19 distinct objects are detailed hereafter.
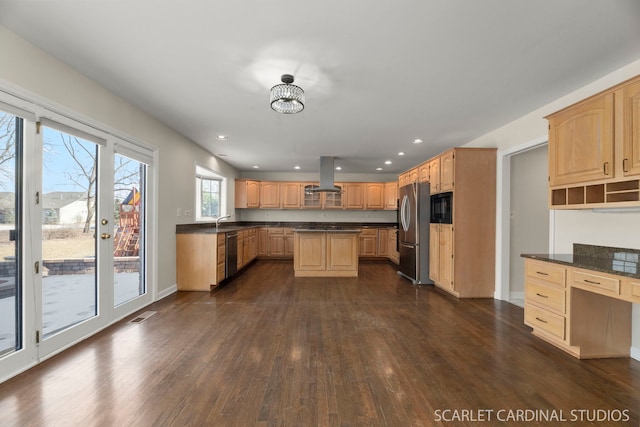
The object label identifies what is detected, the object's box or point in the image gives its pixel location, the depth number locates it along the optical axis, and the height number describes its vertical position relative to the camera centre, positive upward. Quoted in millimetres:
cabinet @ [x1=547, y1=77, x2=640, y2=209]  2035 +522
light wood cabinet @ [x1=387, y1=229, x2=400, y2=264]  7065 -881
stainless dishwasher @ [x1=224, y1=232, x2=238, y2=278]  4894 -812
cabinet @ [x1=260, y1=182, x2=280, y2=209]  7816 +491
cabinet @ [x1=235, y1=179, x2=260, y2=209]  7535 +524
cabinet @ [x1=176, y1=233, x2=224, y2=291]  4410 -790
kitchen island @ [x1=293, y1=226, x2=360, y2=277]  5449 -807
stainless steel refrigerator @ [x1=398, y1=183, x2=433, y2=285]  4898 -339
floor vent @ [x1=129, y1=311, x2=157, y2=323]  3059 -1219
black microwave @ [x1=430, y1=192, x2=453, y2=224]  4199 +81
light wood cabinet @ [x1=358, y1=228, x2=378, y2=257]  7574 -835
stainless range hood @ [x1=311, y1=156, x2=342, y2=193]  6043 +891
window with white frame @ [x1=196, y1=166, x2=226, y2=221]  5992 +410
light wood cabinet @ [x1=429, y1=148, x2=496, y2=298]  4043 -144
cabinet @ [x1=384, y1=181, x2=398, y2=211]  7641 +478
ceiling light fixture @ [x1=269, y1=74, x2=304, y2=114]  2418 +1021
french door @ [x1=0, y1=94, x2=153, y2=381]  2016 -192
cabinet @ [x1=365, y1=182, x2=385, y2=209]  7824 +477
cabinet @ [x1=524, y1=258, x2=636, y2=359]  2293 -891
